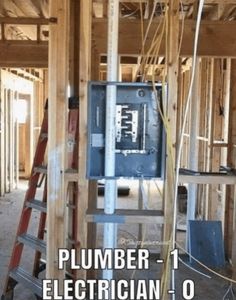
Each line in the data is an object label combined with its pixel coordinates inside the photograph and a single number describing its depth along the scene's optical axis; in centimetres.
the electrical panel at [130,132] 191
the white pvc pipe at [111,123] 174
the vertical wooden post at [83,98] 192
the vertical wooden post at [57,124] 204
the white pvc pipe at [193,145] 424
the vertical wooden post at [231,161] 415
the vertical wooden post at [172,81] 190
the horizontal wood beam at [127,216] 188
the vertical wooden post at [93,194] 318
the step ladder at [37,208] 288
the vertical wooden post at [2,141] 738
